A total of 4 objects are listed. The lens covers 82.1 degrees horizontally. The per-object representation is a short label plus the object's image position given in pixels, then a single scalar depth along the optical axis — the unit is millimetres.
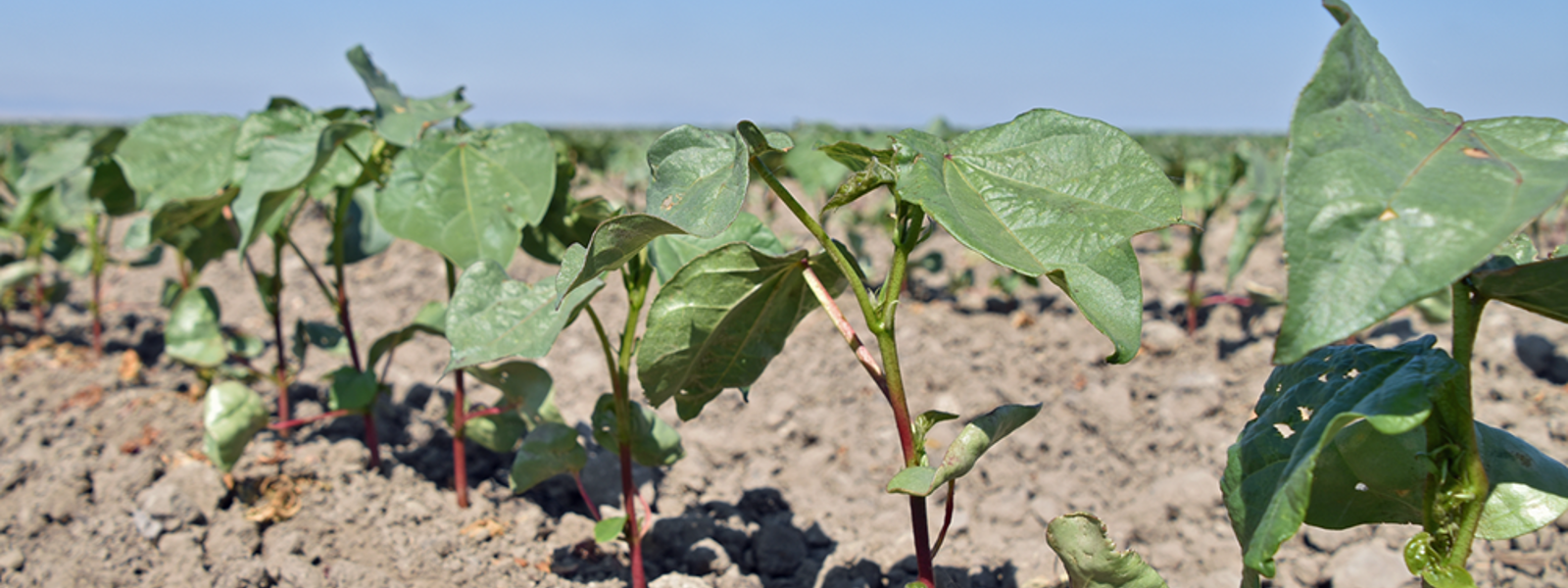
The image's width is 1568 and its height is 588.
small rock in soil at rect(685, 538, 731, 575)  2066
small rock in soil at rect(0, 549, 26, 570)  2109
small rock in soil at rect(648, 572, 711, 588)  1878
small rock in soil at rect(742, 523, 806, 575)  2135
